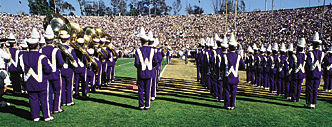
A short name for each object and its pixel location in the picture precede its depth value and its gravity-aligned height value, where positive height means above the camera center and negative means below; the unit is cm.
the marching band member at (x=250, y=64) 1080 -30
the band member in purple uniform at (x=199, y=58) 1020 -3
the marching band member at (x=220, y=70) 624 -35
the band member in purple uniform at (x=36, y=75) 473 -36
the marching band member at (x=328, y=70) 897 -47
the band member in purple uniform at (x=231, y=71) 598 -34
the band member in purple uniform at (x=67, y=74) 592 -43
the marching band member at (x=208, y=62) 830 -16
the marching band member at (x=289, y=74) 710 -50
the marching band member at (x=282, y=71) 787 -45
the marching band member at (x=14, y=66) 757 -28
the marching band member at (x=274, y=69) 854 -42
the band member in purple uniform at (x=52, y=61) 517 -9
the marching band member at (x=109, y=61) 909 -16
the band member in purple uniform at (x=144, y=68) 598 -26
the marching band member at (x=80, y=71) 662 -39
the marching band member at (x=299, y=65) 676 -21
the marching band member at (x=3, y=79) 549 -50
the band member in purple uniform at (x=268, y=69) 914 -45
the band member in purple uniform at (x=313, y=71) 636 -36
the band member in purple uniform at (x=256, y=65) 1030 -33
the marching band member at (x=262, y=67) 974 -40
